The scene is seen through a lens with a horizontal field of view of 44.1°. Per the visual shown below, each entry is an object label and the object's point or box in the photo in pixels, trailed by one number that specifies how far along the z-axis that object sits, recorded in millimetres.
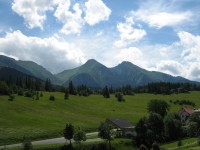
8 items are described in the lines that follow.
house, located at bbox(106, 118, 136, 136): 96048
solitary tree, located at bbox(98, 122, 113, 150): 73904
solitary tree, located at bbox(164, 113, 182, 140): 89022
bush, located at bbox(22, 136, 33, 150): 63943
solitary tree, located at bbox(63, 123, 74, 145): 73548
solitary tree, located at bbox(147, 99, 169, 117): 113390
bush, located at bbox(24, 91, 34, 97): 133222
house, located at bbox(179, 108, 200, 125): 115720
